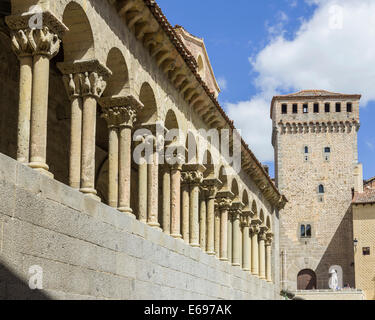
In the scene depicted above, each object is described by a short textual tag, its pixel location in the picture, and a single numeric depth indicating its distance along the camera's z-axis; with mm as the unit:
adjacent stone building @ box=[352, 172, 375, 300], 52406
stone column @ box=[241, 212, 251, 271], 28008
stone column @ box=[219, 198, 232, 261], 23453
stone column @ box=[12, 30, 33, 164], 9711
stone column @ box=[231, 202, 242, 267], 25469
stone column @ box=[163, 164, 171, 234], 16781
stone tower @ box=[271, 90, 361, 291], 55438
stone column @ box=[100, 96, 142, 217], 13172
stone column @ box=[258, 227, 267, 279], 32188
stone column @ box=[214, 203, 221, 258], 23131
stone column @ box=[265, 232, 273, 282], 33719
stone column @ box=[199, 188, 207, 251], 21406
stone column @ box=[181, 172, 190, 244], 19091
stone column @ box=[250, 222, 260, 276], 30344
